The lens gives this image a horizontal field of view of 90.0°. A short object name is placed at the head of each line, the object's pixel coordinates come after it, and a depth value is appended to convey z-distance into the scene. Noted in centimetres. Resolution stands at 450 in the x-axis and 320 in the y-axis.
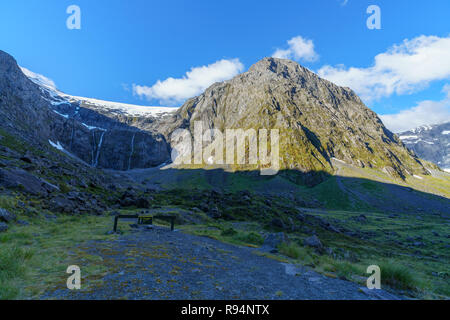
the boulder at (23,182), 2391
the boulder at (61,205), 2431
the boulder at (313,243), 2116
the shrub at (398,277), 983
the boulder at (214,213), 4565
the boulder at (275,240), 1730
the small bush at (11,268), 576
